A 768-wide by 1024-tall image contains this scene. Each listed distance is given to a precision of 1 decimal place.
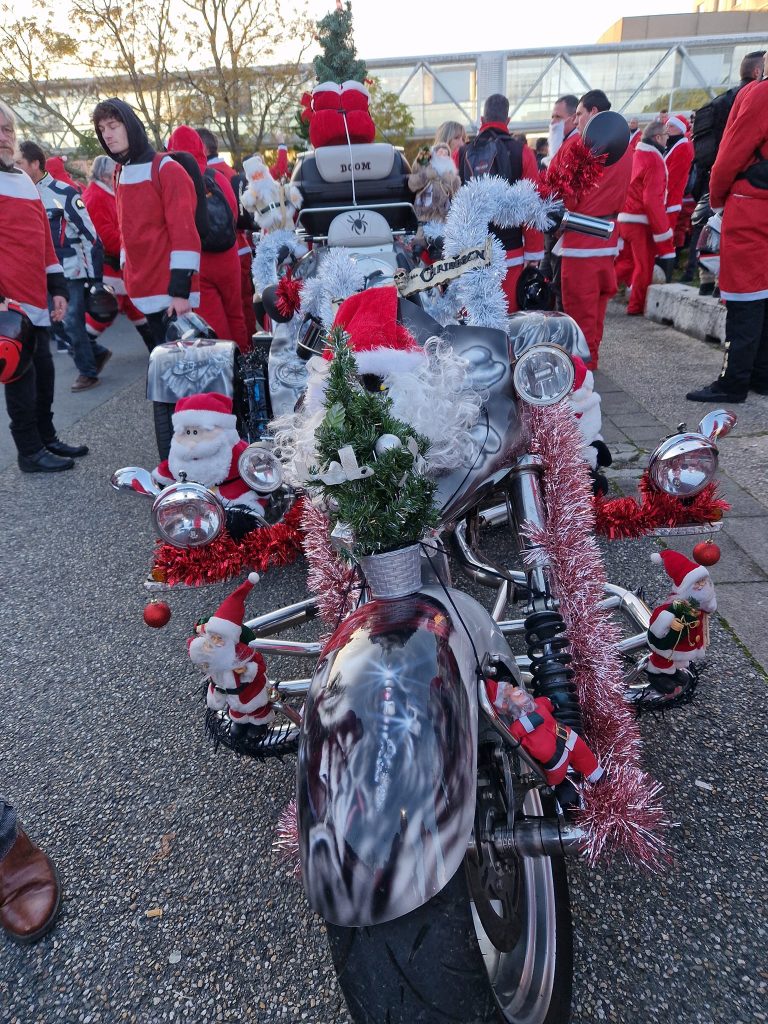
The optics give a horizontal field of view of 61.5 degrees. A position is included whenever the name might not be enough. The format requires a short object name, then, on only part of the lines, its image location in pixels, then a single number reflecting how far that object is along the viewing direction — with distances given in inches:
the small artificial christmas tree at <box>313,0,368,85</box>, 510.3
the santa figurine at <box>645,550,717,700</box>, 66.0
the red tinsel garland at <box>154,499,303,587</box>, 85.4
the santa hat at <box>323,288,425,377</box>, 49.1
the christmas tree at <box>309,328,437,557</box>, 44.3
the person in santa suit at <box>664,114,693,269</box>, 336.5
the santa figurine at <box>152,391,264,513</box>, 108.7
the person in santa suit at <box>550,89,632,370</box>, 186.1
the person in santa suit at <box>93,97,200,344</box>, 157.0
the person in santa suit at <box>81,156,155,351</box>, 251.8
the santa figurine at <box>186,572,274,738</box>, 63.5
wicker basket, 47.5
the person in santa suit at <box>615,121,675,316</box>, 276.7
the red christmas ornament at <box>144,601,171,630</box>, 63.5
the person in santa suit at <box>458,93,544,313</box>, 200.2
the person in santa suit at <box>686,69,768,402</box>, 159.8
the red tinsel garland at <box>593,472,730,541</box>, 88.0
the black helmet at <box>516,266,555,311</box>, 127.1
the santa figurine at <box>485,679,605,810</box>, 46.8
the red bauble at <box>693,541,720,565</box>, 67.6
